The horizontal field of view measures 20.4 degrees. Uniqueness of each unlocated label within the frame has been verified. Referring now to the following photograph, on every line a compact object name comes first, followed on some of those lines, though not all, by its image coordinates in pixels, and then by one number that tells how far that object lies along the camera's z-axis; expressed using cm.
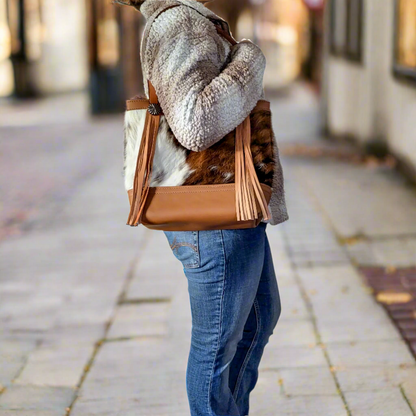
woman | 328
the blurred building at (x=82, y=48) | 3009
